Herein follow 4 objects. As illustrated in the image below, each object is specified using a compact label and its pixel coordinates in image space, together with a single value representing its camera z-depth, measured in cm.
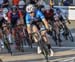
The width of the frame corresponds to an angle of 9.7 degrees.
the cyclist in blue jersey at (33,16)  1215
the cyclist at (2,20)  1371
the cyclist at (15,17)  1474
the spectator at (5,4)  1826
